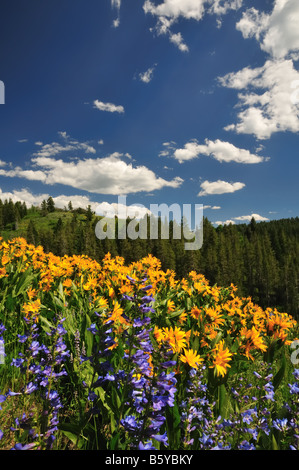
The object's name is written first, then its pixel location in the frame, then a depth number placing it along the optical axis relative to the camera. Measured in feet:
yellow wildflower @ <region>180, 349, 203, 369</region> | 6.95
